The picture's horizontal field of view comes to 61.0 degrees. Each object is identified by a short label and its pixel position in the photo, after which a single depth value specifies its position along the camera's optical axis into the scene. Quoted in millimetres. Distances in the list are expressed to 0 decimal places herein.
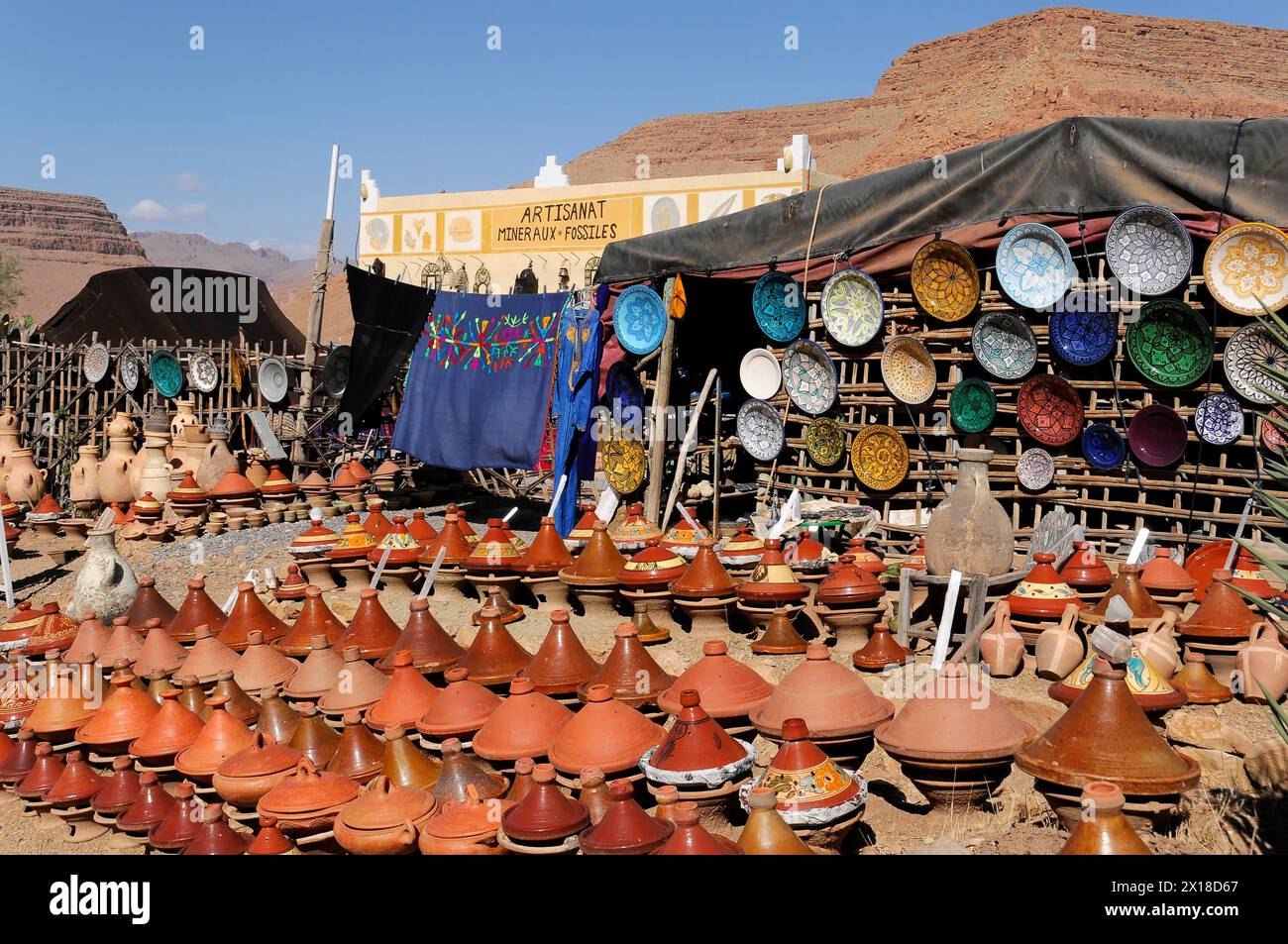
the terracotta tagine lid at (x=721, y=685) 4102
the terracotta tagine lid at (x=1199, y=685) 4219
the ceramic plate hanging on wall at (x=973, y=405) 6855
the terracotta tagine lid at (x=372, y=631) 5520
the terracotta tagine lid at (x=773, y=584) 5449
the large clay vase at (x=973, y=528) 5059
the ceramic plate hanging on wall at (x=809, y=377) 7566
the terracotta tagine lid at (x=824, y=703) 3770
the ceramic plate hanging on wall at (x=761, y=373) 8008
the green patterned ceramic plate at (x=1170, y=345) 6117
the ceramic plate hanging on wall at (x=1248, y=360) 5848
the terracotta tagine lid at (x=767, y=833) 2896
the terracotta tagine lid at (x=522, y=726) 4031
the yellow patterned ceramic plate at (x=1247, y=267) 5711
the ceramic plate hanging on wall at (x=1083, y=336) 6430
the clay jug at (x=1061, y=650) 4598
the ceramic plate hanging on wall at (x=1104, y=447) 6496
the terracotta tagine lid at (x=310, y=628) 5867
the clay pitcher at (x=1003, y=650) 4715
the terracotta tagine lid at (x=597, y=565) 5973
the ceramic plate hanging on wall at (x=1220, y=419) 6113
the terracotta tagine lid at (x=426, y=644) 5195
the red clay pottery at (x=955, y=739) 3539
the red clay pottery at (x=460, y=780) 3723
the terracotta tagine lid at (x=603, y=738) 3805
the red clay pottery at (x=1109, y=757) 3160
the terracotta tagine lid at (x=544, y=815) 3227
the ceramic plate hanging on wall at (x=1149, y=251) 6000
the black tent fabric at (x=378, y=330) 9992
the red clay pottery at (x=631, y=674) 4387
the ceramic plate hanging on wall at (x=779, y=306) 7664
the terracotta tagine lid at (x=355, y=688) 4961
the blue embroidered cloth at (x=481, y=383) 8766
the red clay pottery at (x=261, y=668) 5469
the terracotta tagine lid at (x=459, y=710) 4309
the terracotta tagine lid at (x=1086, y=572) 5148
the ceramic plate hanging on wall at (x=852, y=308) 7246
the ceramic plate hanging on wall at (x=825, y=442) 7594
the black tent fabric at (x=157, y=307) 17969
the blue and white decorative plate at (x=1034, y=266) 6406
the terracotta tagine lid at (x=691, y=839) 2820
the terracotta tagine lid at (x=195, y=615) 6309
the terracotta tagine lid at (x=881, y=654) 4922
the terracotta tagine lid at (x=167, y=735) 4863
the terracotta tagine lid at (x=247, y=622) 6125
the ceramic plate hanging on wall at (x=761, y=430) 8023
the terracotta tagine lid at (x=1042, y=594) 4785
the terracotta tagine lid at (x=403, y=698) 4555
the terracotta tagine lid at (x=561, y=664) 4695
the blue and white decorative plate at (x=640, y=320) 8281
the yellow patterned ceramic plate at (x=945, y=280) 6812
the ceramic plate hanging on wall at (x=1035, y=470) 6750
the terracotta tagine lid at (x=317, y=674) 5141
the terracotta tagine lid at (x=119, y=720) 5105
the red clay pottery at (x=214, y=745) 4641
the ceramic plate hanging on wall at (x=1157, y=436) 6324
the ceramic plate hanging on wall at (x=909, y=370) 7094
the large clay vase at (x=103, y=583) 7477
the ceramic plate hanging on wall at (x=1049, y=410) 6602
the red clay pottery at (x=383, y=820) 3559
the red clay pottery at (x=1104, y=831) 2617
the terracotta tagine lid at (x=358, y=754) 4230
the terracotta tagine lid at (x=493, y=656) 4879
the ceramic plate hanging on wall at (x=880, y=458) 7262
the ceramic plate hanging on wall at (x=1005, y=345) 6699
